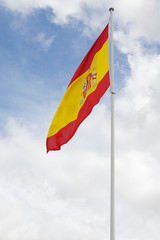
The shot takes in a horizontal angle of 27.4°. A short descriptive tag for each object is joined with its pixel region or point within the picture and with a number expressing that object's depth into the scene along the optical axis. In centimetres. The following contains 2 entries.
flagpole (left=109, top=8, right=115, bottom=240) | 1065
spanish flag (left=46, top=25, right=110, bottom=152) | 1310
